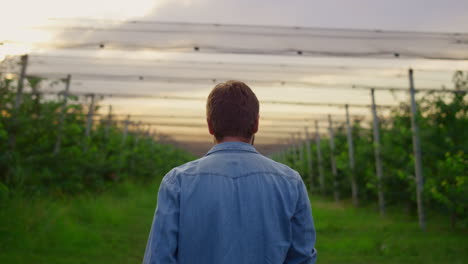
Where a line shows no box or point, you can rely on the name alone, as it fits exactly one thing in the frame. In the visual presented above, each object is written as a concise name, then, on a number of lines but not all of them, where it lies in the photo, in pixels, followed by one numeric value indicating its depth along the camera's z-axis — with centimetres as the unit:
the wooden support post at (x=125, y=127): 1761
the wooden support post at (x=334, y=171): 1762
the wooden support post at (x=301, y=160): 2344
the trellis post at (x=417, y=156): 1000
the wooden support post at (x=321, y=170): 1958
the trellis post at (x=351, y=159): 1507
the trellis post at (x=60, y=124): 1016
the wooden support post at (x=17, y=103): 792
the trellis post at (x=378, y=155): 1228
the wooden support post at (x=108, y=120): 1525
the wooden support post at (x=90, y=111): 1343
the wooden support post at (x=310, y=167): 2153
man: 173
